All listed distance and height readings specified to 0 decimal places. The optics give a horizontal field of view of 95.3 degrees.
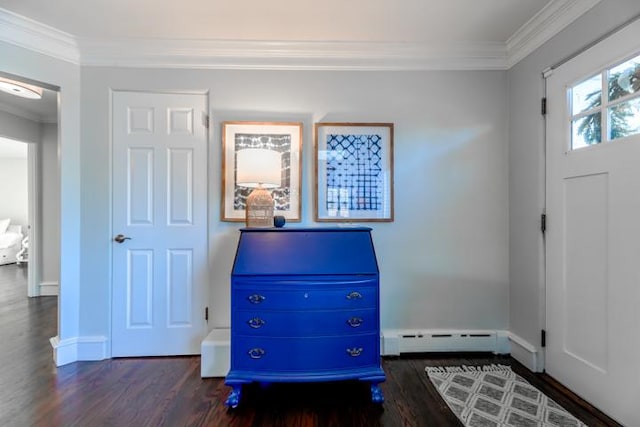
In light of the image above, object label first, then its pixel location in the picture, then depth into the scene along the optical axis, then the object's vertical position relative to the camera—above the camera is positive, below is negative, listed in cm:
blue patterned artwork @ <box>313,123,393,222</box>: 225 +28
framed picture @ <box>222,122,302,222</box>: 222 +41
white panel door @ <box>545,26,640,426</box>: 144 -24
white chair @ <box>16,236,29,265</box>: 610 -91
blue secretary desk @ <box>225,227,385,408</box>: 162 -62
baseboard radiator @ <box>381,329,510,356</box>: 223 -98
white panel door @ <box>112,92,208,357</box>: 222 -14
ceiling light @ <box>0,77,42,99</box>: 255 +113
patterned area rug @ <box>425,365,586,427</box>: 152 -108
